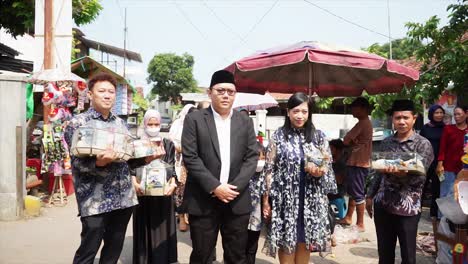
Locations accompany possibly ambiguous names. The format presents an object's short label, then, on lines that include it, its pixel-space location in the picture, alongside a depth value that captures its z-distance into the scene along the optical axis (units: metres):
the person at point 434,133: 5.47
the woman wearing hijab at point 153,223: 3.97
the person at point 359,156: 5.58
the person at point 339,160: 5.66
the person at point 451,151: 4.98
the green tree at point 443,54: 5.50
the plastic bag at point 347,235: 5.29
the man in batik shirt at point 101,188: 2.89
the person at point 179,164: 4.68
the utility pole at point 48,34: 7.59
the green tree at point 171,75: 41.41
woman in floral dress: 3.38
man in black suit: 3.09
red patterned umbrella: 4.08
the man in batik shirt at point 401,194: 3.32
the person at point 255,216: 3.76
